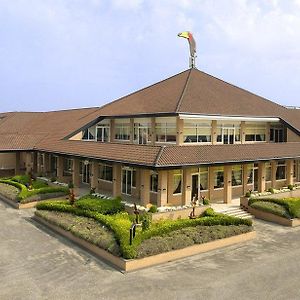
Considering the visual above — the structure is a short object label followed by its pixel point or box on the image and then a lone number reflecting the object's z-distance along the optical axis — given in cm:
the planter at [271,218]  2322
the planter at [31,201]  2681
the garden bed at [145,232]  1642
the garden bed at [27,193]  2698
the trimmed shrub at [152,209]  2178
